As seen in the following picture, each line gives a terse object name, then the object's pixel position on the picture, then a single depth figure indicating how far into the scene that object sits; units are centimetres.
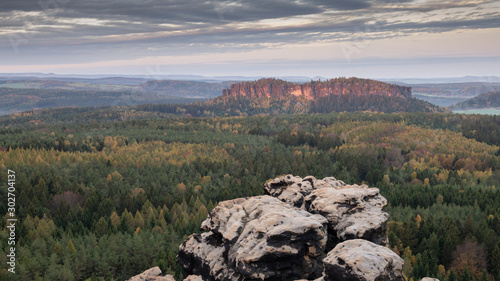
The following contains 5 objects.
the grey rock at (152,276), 4469
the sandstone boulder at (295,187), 5094
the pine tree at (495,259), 8950
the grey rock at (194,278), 4398
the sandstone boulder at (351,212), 4169
